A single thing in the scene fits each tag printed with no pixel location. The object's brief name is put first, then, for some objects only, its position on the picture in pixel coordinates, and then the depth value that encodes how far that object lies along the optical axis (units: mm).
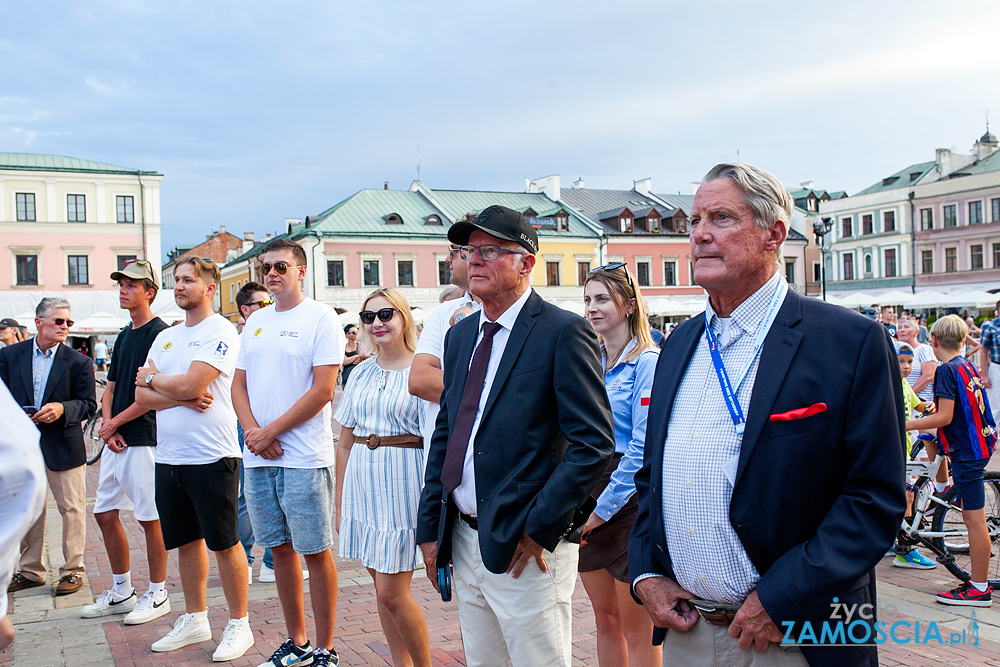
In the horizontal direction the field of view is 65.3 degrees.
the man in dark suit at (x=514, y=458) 2678
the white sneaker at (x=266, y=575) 5988
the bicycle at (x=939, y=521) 5582
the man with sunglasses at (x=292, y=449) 4184
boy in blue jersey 5059
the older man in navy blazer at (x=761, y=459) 1976
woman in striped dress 3678
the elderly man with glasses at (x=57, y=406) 5879
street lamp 23016
